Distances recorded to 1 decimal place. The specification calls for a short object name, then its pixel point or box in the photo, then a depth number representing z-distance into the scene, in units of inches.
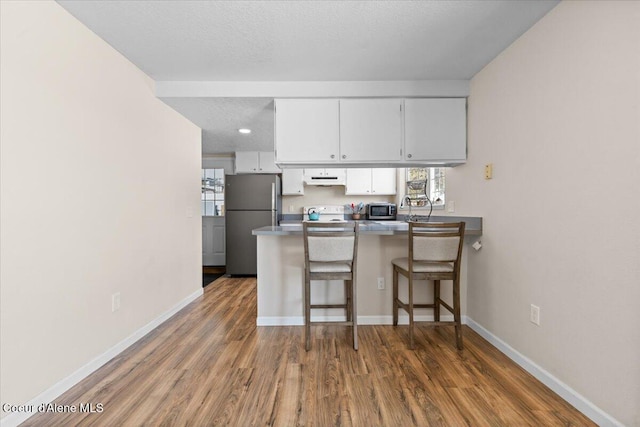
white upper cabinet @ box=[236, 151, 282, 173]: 189.5
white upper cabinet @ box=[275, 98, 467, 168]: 103.3
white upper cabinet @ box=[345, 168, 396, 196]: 186.1
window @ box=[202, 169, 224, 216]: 202.5
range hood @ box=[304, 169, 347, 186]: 183.9
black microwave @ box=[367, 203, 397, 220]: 183.6
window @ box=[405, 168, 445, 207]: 127.1
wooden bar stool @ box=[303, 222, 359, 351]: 83.4
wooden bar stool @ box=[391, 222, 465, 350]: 83.4
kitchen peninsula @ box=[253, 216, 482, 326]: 103.0
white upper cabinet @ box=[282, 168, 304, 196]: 187.9
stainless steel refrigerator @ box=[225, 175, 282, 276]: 177.2
